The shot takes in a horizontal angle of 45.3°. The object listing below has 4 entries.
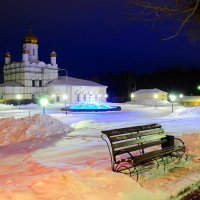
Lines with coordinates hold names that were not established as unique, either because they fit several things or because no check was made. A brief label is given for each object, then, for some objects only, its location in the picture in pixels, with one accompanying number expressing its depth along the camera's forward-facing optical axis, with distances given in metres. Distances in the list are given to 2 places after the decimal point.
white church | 54.52
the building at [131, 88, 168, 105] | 58.74
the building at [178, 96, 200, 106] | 59.18
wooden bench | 5.45
